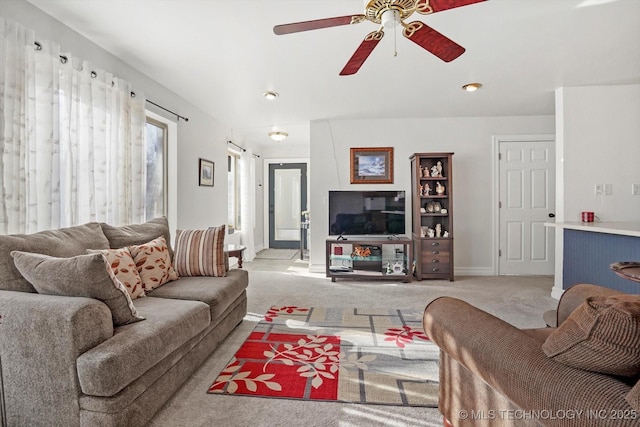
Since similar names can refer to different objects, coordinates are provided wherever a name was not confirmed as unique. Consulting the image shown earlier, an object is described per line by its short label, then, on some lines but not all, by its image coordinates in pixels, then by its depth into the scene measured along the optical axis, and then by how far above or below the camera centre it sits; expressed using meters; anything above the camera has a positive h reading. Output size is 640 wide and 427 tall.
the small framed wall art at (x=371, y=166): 5.07 +0.69
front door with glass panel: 7.54 +0.19
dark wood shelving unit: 4.57 -0.11
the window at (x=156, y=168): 3.65 +0.49
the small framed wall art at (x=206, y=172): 4.52 +0.54
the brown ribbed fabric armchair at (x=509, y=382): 0.76 -0.47
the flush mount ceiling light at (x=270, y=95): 3.81 +1.39
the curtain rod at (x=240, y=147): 5.64 +1.19
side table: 3.50 -0.46
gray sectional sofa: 1.37 -0.66
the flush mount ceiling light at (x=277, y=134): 5.43 +1.28
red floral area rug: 1.88 -1.05
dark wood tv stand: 4.57 -0.74
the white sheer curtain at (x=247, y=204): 6.27 +0.12
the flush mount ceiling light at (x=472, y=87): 3.62 +1.40
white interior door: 4.88 +0.05
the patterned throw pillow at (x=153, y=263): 2.36 -0.40
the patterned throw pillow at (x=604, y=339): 0.80 -0.33
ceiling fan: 1.52 +0.96
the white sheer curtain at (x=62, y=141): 1.94 +0.51
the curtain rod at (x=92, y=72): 2.12 +1.09
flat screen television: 4.81 -0.03
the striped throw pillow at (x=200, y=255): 2.74 -0.38
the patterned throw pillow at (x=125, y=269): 2.10 -0.39
